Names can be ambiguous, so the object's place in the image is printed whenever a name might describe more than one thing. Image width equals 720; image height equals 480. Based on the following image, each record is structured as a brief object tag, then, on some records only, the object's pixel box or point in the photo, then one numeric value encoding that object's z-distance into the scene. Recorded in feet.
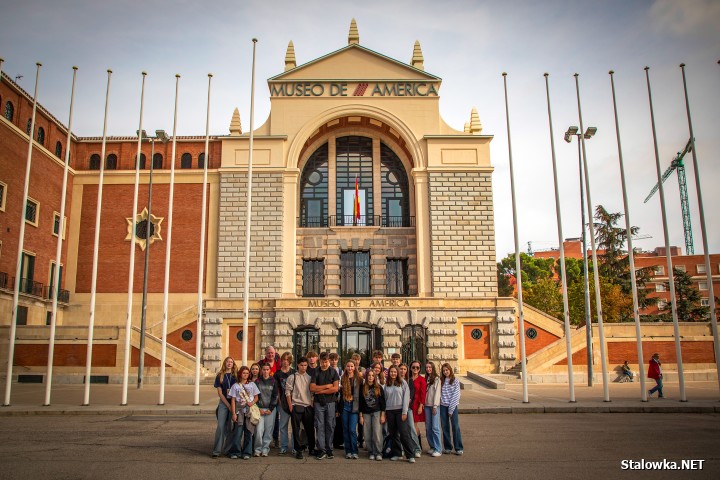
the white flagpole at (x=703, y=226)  62.85
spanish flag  116.57
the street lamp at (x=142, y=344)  86.33
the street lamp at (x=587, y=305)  85.87
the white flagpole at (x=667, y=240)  63.76
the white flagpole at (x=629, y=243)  62.69
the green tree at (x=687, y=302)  159.84
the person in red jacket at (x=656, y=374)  67.77
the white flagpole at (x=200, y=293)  62.59
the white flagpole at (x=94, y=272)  61.57
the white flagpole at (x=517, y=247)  63.21
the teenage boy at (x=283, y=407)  37.11
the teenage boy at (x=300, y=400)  36.22
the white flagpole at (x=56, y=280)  61.22
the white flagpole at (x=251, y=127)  70.22
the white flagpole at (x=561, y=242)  62.86
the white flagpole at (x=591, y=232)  64.39
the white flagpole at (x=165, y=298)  63.31
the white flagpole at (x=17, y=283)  61.08
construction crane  344.51
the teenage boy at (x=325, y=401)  35.88
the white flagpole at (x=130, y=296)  61.87
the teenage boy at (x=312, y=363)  36.91
